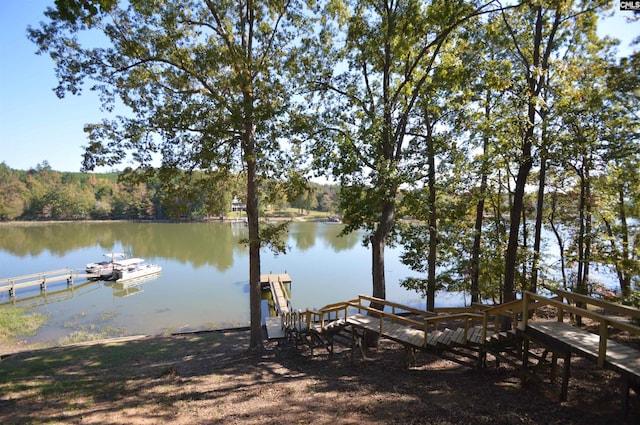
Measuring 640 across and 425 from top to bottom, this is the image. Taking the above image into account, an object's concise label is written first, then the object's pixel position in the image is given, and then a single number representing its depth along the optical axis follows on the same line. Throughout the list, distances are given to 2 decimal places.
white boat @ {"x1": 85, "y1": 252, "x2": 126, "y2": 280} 28.67
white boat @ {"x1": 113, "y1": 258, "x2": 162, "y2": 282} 27.72
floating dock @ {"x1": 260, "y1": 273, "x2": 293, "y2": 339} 13.03
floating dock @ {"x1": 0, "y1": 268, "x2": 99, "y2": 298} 23.28
